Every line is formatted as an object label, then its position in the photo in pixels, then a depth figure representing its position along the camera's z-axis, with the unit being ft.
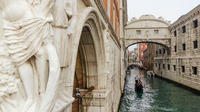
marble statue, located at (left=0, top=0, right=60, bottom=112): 3.08
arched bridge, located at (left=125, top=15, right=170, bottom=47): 62.90
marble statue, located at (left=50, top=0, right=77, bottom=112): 4.25
